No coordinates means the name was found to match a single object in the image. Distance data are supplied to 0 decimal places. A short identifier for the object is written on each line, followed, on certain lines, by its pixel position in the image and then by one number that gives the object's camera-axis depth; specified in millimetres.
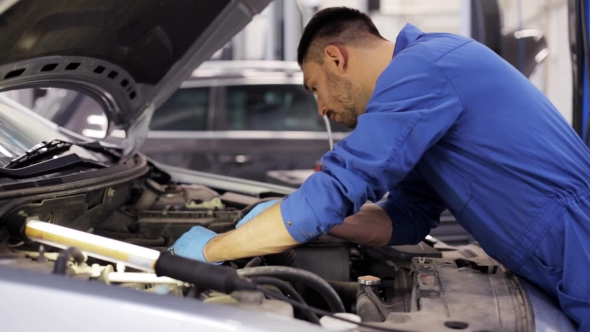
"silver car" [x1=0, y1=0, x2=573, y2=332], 1427
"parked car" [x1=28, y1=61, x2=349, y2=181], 6805
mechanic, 1761
